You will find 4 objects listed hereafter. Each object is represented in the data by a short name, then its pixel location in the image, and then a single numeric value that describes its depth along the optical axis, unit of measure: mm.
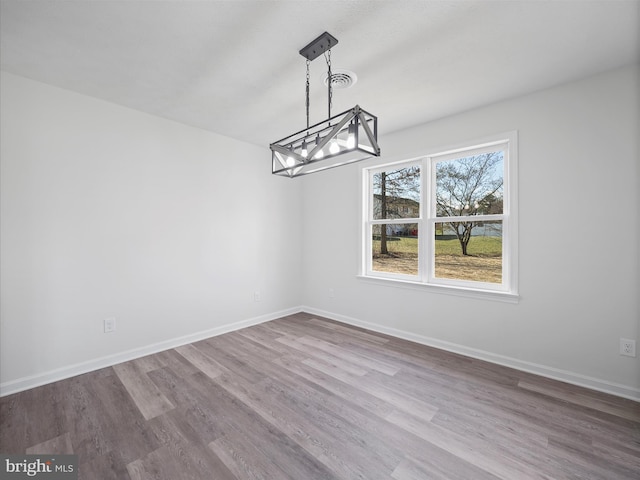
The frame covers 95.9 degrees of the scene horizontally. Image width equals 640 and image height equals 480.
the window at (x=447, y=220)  2928
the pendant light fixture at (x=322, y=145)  1639
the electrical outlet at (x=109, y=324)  2799
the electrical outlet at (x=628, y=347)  2230
